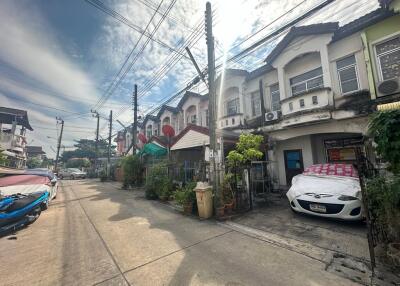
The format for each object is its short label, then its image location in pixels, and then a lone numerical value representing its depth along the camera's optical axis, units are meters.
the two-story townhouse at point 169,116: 20.06
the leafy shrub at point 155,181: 10.19
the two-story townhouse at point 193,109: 16.47
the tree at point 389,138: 3.34
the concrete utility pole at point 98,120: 27.94
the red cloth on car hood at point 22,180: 7.21
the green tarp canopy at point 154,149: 13.14
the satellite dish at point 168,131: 12.87
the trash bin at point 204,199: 6.50
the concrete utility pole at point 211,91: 6.83
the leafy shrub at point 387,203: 3.21
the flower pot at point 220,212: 6.31
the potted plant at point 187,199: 7.09
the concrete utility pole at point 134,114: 17.12
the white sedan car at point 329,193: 5.00
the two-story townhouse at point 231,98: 12.72
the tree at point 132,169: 15.11
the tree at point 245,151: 7.00
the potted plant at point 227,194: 6.70
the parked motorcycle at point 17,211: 5.24
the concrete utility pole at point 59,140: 32.78
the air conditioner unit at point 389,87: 7.01
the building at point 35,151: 60.96
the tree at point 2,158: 11.99
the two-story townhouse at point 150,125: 23.59
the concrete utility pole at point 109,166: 23.30
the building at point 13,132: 20.47
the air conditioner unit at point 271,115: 10.50
